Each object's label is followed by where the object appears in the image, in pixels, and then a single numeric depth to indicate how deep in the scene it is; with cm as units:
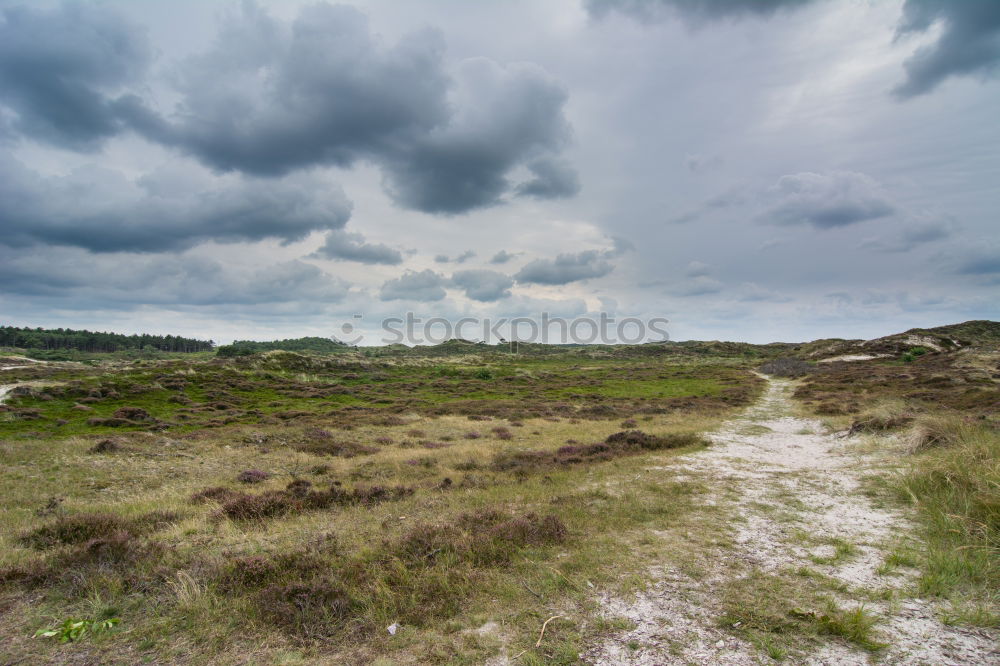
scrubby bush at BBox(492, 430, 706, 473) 1579
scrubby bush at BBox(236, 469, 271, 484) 1459
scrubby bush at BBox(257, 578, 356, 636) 545
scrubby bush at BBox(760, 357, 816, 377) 6178
